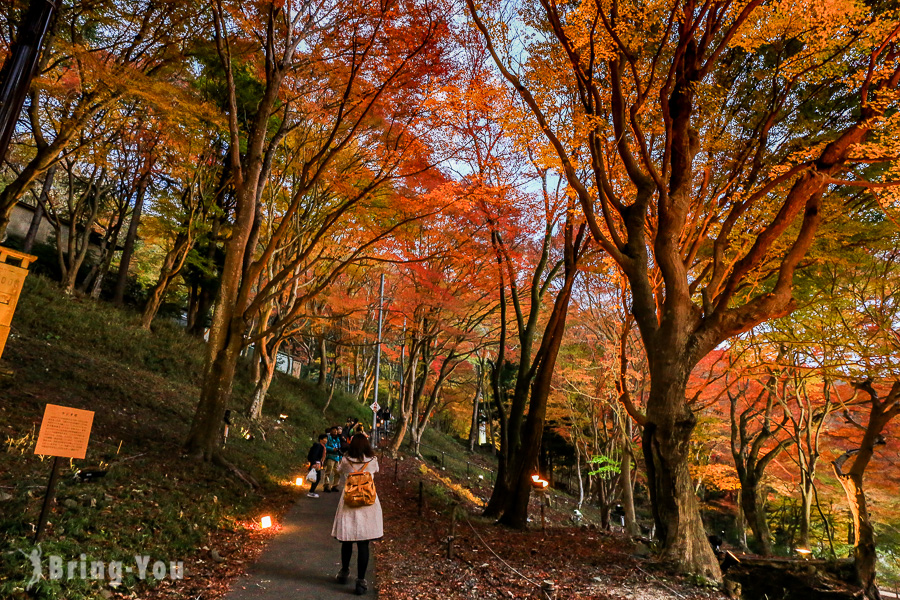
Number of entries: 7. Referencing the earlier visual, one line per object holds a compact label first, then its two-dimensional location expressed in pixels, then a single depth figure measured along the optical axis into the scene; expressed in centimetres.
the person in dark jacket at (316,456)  1067
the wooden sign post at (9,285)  485
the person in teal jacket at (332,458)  1109
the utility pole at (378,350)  1966
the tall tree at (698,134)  608
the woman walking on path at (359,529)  482
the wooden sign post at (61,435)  391
